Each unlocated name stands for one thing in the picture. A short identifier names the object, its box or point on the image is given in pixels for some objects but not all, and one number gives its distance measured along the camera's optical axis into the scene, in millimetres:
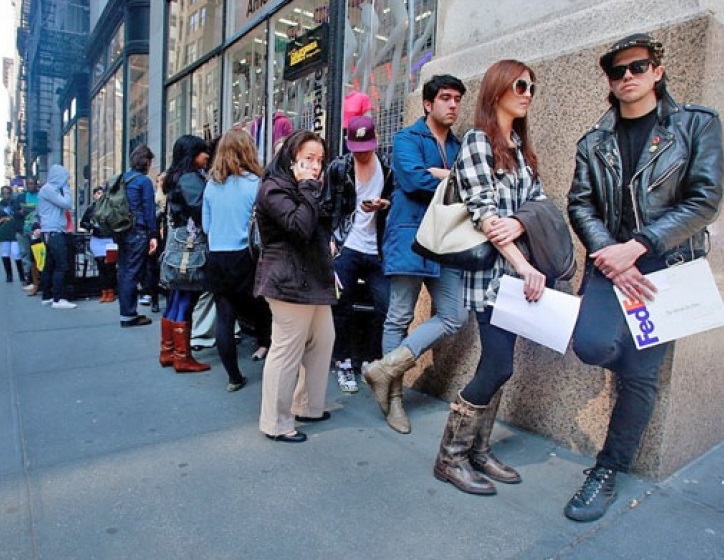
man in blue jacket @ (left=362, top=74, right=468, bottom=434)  3197
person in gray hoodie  7738
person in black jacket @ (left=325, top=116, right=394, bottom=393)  3764
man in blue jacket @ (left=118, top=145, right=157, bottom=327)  6109
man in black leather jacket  2164
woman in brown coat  2975
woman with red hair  2359
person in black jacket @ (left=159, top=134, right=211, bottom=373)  4496
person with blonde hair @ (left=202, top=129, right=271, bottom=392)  3932
